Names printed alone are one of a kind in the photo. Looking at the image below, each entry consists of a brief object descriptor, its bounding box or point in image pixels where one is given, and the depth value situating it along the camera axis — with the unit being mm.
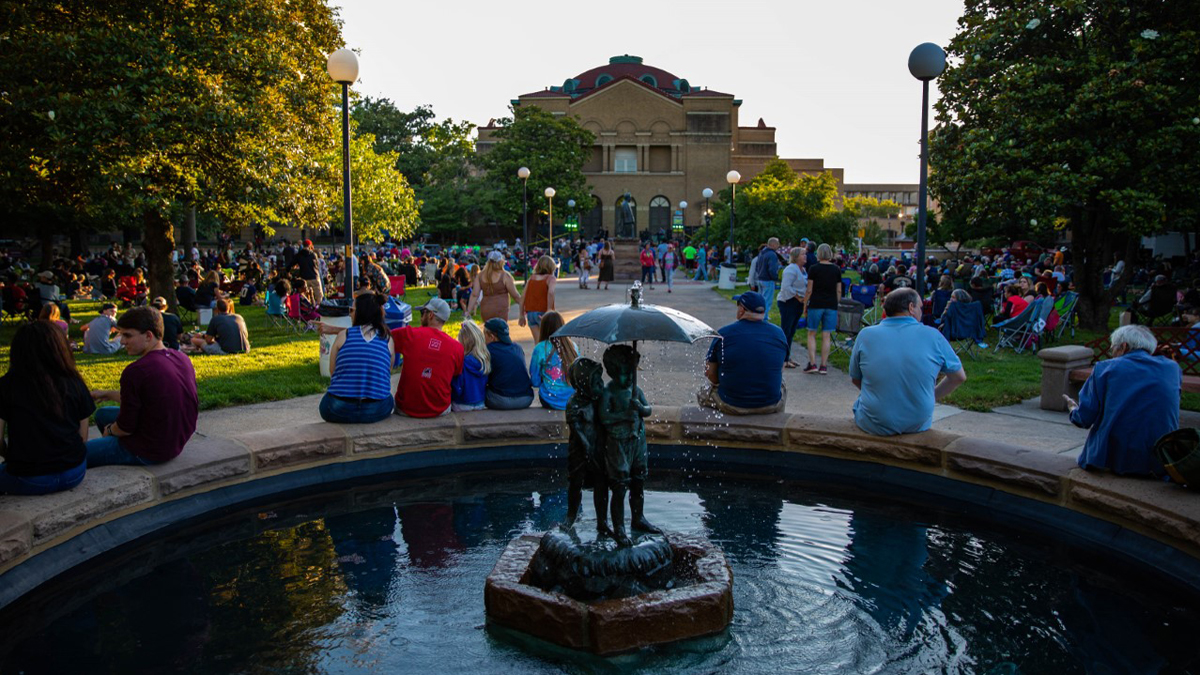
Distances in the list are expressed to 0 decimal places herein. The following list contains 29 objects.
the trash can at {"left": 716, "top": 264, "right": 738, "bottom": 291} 28453
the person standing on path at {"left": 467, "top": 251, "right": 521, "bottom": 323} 12078
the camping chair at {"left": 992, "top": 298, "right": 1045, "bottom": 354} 13867
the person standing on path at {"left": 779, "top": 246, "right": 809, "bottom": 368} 11758
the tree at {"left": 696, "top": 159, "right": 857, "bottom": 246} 38625
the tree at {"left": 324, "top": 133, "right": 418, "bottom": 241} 33906
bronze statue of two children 4598
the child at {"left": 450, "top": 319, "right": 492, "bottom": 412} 7684
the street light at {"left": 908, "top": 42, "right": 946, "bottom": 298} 9211
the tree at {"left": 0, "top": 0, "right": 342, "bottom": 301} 13820
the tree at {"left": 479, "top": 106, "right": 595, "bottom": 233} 57625
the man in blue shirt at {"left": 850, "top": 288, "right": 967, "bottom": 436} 6574
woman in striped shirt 7105
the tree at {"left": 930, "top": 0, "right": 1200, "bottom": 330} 14750
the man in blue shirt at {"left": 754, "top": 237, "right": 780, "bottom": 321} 15023
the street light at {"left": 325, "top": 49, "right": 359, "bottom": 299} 10812
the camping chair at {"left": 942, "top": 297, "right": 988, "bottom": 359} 13883
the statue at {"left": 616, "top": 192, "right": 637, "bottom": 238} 39438
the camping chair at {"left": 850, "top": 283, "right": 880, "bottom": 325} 15234
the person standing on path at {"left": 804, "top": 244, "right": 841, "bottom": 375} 11344
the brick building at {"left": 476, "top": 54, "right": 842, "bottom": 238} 69375
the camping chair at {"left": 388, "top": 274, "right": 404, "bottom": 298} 21127
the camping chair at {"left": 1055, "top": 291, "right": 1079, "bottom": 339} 14773
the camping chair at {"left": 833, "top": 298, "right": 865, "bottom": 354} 13281
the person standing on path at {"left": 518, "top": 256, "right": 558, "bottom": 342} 11790
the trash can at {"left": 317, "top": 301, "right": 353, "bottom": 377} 10992
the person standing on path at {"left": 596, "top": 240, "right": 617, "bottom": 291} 26859
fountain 4281
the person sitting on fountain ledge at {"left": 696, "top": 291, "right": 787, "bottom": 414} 7484
